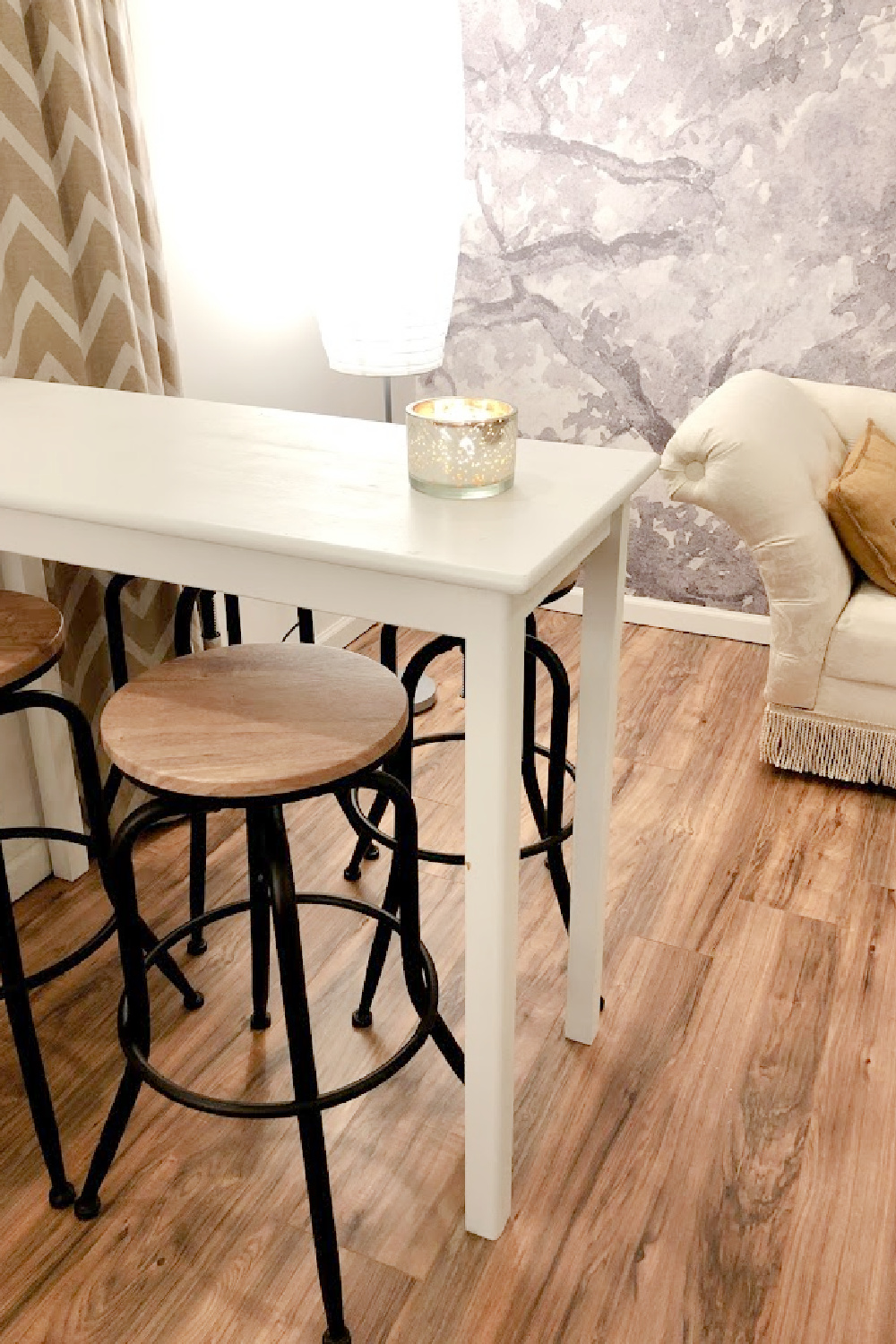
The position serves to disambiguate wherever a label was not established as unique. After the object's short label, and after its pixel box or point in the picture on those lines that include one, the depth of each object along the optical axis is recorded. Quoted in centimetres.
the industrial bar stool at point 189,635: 185
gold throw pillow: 247
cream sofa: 245
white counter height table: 121
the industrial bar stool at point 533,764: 173
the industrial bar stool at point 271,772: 126
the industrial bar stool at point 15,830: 149
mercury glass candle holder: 130
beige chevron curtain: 187
